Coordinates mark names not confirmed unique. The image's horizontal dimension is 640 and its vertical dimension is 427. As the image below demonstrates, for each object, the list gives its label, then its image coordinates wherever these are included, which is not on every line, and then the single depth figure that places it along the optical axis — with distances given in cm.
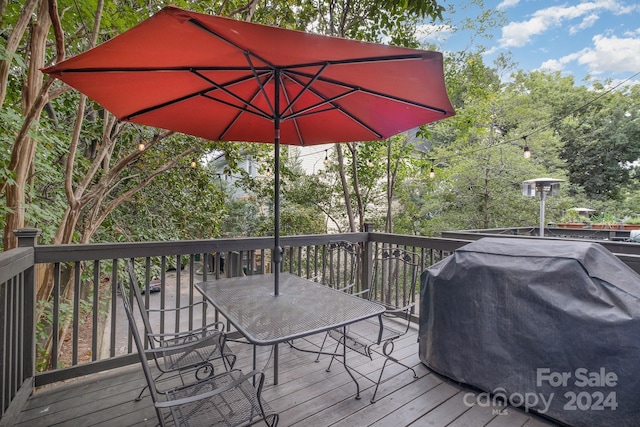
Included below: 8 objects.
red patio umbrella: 148
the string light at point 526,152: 779
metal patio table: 169
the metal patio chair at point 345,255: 321
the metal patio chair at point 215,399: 133
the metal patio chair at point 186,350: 182
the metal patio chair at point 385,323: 240
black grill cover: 174
